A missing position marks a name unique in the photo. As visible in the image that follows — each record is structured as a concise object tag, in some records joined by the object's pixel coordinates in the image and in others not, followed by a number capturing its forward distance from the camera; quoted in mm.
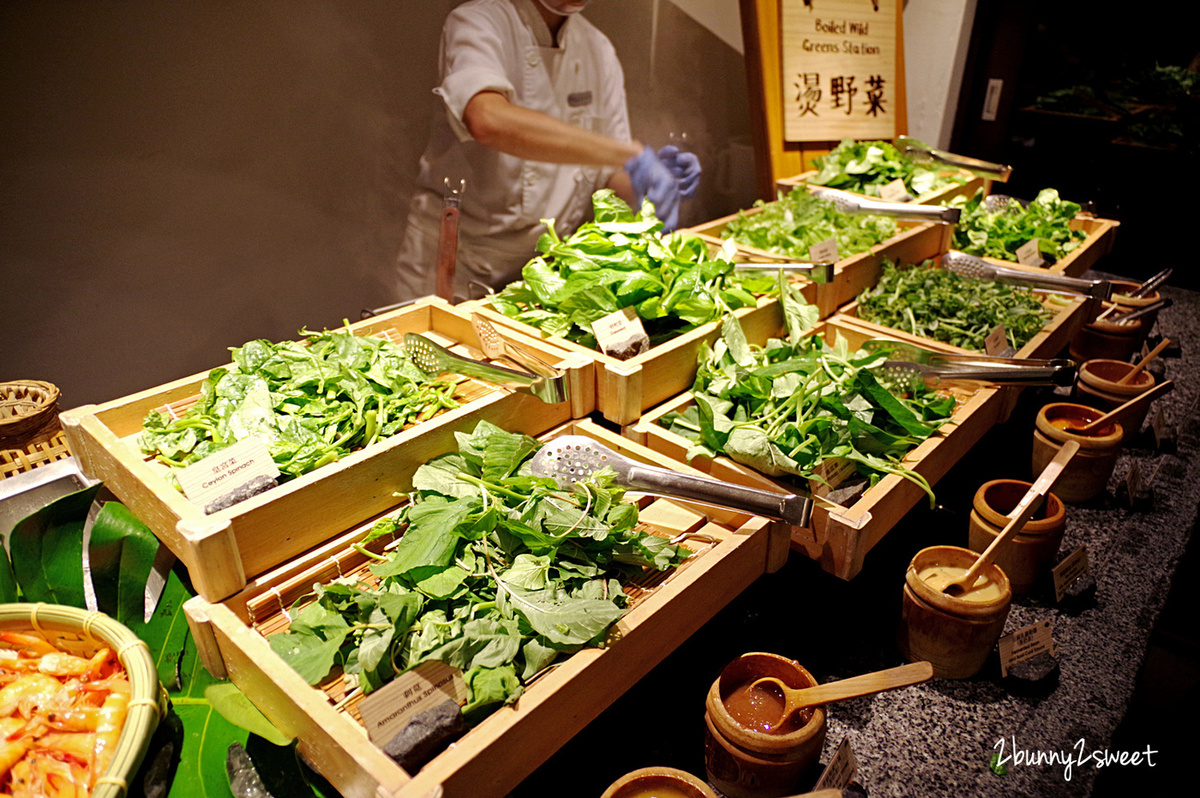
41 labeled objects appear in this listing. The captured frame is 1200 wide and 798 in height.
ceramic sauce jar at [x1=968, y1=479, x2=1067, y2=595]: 1762
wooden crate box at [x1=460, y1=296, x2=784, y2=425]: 1754
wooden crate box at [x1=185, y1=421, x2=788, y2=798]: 976
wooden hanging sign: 3260
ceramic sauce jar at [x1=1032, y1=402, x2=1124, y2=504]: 2096
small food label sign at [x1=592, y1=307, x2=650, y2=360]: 1813
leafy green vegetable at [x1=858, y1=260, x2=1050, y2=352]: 2262
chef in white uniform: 2221
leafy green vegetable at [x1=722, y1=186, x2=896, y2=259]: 2584
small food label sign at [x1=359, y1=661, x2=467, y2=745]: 997
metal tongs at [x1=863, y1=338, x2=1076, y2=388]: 1898
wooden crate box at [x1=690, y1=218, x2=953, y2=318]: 2375
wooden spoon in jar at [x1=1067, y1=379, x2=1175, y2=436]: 2055
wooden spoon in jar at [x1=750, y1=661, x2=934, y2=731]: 1144
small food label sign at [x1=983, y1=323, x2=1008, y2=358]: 2127
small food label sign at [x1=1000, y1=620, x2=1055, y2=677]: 1583
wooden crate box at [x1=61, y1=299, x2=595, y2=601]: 1220
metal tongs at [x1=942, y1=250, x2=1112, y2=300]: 2438
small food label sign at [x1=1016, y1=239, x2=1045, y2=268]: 2898
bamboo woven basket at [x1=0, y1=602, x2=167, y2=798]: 990
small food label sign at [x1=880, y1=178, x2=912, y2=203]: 3138
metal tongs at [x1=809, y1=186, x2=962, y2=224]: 2814
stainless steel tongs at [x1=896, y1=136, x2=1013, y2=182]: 3662
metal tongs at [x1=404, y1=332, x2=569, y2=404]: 1629
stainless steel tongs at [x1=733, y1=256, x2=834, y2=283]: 2262
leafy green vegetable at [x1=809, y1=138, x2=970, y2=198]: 3260
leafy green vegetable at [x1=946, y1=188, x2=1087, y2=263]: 3057
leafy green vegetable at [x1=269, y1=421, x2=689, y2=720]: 1115
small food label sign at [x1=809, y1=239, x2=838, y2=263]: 2352
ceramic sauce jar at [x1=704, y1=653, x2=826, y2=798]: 1195
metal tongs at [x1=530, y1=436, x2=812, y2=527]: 1386
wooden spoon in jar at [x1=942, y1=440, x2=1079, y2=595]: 1521
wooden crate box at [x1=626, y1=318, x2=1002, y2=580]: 1472
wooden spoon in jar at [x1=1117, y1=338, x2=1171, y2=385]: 2262
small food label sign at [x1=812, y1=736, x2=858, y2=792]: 1240
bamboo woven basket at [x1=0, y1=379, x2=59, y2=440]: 1599
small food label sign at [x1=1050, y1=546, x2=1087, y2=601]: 1786
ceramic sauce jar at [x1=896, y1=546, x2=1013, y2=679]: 1498
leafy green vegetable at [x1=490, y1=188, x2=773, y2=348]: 1942
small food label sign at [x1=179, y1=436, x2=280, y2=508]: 1278
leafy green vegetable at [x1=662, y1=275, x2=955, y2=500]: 1580
